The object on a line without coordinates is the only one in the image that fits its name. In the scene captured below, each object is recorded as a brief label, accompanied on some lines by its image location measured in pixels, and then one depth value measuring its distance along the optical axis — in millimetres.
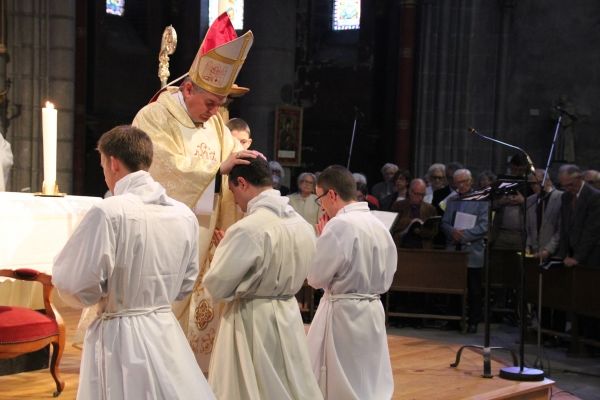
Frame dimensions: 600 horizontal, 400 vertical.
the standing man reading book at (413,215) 9211
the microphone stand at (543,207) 6859
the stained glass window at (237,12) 15825
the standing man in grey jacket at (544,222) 8812
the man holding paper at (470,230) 9094
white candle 4367
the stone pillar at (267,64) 14461
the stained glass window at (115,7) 15602
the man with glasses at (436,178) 10328
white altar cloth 4363
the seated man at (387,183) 11516
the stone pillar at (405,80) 15203
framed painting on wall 14375
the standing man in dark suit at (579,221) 8297
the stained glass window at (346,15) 16625
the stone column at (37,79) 10883
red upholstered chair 4414
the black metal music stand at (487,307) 5996
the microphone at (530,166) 5898
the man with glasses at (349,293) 4648
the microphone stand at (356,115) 16484
